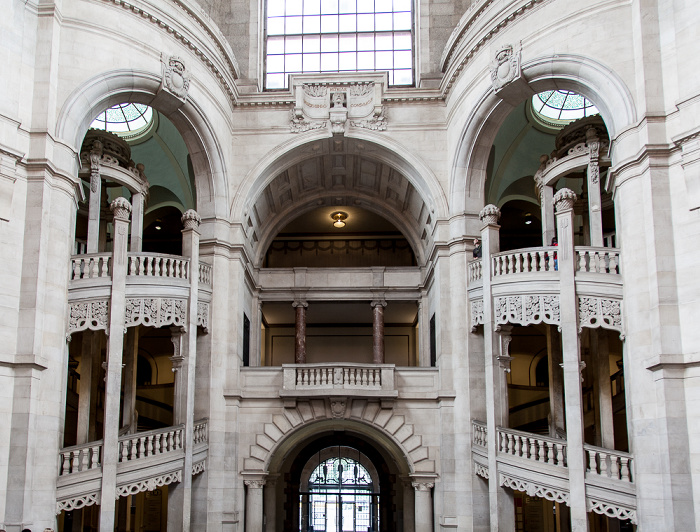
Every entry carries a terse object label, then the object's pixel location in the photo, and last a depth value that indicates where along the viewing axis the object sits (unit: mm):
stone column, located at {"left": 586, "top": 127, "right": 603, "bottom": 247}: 16016
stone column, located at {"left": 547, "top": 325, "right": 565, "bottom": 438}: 16922
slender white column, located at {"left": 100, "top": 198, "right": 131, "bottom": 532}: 14852
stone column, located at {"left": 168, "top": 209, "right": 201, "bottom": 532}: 16984
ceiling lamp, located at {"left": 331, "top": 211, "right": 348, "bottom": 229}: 26531
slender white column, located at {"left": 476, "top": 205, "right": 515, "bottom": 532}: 16531
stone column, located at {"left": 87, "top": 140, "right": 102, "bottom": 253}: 16609
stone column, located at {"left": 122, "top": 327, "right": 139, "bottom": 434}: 17359
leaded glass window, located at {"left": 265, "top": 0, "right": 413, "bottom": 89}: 22891
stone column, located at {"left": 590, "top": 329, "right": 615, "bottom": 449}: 15242
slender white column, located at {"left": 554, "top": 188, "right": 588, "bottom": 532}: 14547
